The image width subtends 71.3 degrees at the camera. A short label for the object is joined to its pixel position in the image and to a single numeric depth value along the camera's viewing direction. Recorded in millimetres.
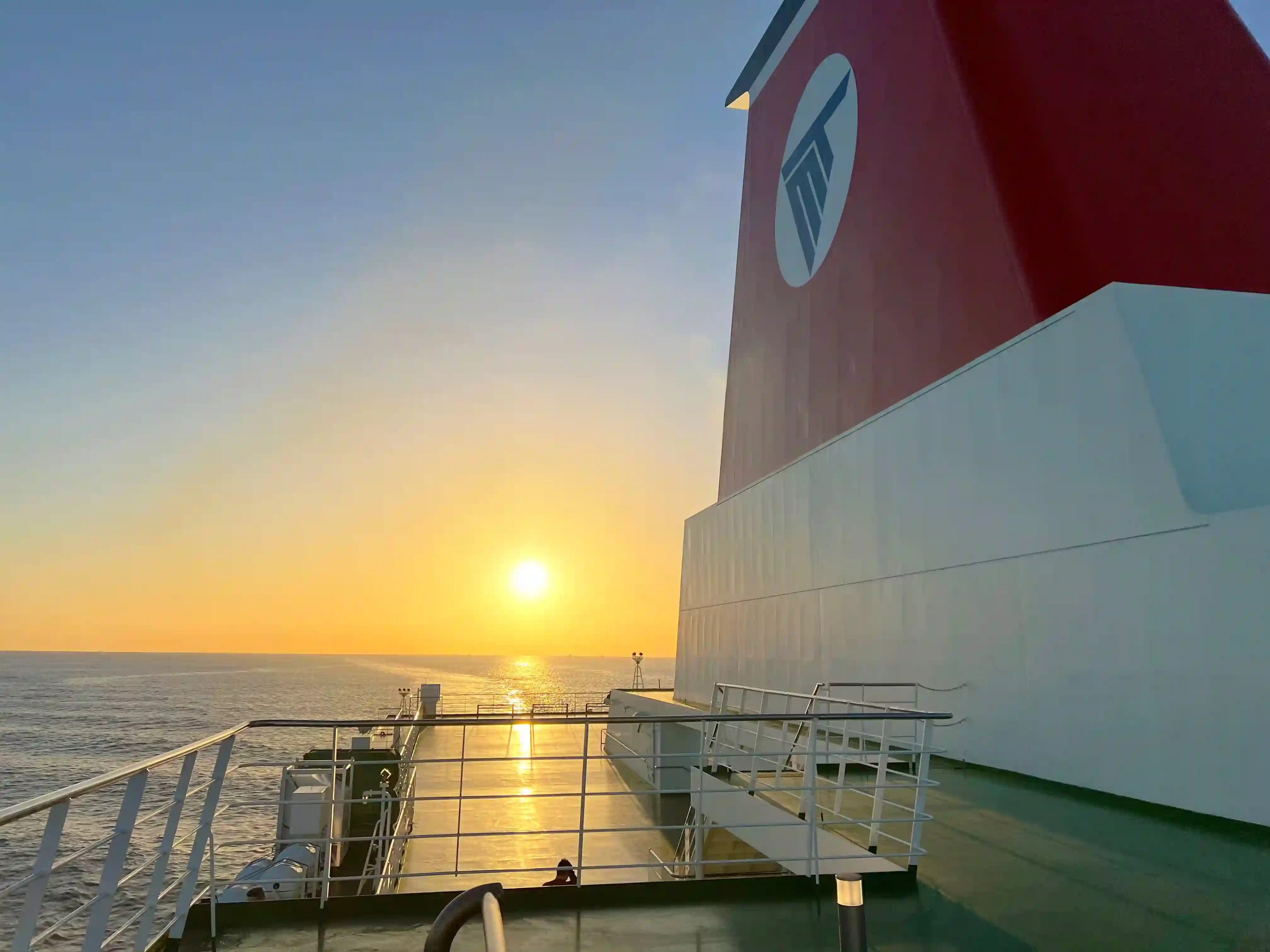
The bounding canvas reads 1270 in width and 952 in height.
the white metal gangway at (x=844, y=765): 4000
